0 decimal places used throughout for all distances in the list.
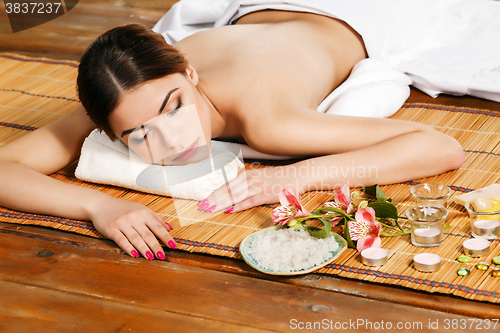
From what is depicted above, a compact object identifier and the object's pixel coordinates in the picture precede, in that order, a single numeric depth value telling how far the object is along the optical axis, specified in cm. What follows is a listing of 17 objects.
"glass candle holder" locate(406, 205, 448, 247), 201
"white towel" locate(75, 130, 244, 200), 220
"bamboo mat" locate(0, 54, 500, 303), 197
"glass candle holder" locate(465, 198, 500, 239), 201
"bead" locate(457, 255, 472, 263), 198
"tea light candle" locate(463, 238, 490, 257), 198
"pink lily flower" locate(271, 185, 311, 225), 204
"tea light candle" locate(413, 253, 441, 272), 197
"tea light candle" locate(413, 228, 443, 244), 201
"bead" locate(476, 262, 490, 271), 196
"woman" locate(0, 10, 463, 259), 211
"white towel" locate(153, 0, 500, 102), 253
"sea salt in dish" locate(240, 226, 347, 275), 200
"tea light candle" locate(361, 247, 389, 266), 199
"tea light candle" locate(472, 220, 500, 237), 201
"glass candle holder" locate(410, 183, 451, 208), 209
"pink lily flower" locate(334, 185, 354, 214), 206
